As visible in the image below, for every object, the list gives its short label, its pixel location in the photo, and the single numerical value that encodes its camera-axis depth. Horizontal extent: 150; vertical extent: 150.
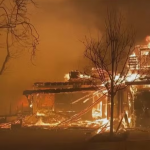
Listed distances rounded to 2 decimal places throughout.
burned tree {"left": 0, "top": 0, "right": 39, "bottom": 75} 8.38
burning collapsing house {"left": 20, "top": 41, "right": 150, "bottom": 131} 18.11
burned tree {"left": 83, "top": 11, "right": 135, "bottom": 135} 13.20
